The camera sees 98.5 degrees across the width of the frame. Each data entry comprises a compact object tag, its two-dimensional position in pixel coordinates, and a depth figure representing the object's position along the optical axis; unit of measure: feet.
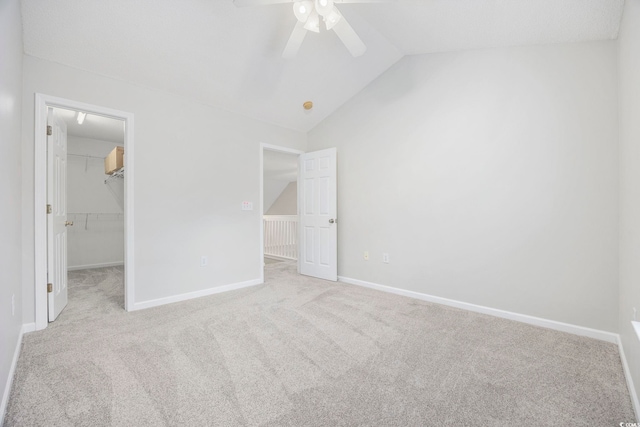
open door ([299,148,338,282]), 13.05
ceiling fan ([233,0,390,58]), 6.35
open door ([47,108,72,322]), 8.16
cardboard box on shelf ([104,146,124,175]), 13.33
